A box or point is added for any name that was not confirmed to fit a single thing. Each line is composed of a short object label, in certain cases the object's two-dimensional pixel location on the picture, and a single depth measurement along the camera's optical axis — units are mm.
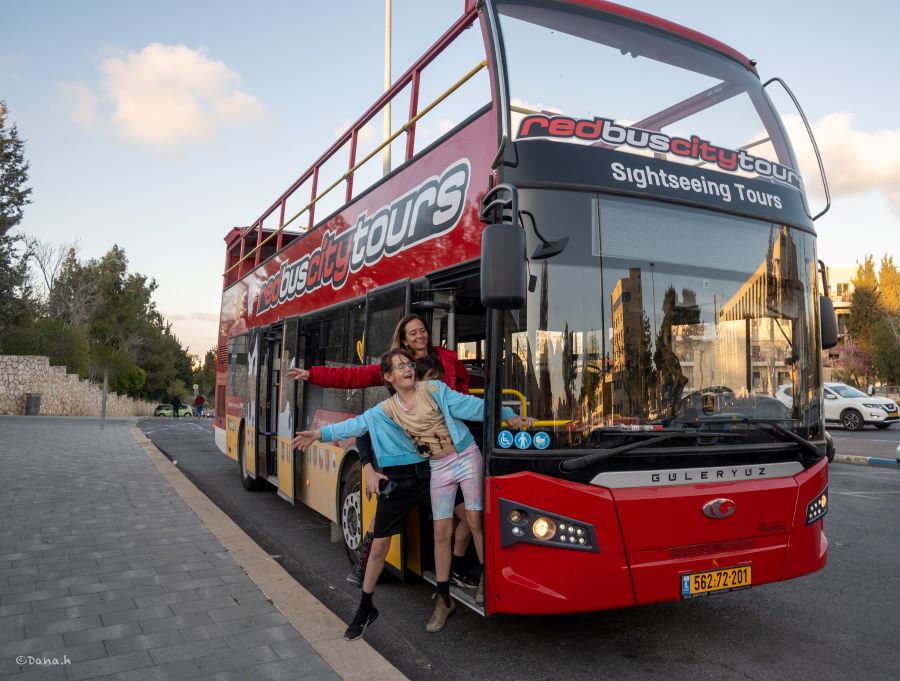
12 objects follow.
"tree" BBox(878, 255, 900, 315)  51188
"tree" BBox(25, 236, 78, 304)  51462
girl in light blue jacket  4250
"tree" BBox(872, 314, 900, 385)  44969
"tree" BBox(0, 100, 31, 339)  38844
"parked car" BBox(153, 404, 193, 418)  52212
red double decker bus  3715
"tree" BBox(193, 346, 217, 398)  97375
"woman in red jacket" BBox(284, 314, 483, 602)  4520
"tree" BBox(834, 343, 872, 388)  50594
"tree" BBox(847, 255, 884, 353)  52531
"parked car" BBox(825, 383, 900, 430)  22031
